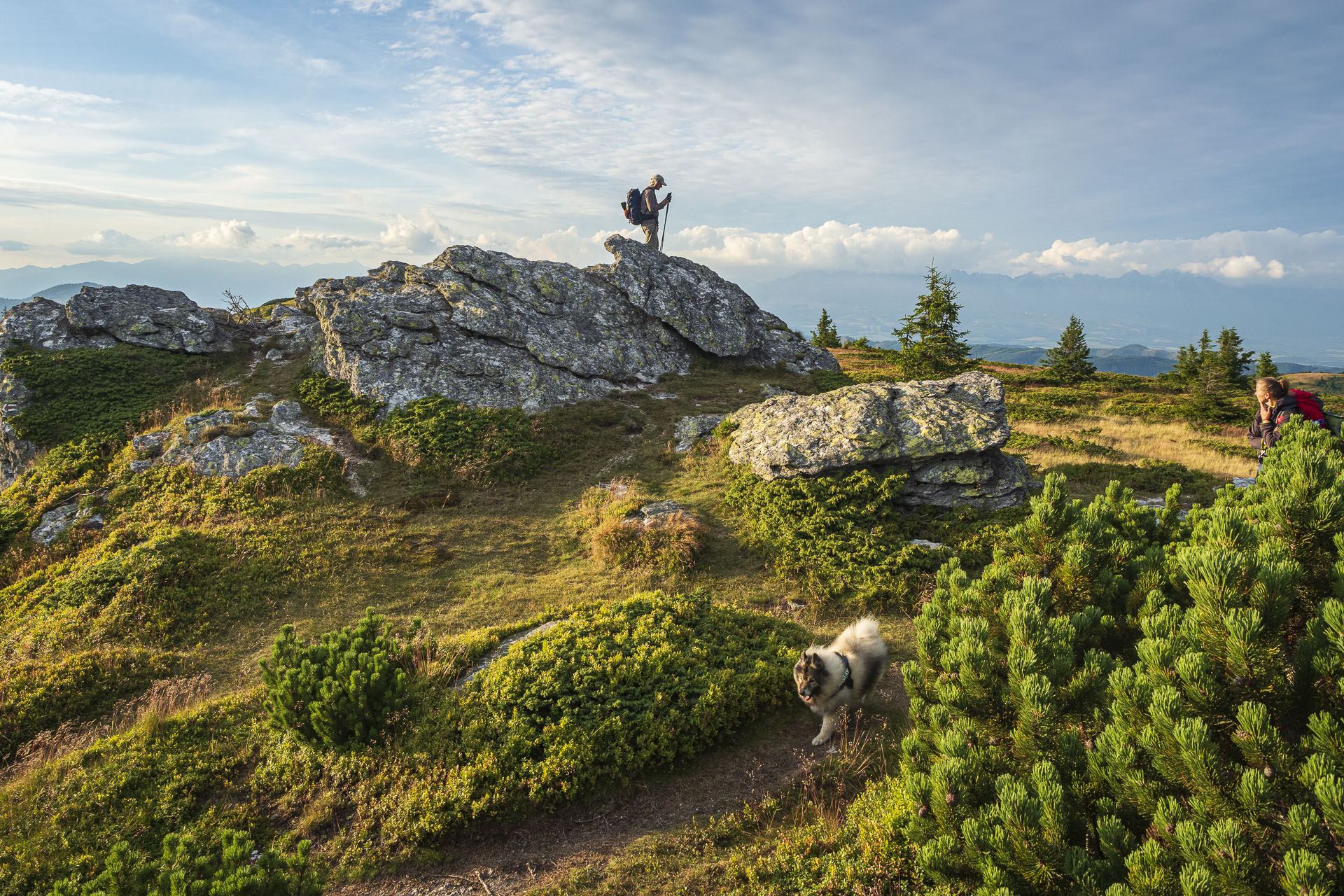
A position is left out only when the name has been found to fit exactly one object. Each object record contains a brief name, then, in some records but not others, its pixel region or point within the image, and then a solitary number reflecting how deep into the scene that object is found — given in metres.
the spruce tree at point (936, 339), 30.58
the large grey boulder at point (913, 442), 14.55
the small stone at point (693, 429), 19.28
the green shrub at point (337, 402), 19.14
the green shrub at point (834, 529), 11.77
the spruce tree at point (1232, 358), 40.69
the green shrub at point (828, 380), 26.27
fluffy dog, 7.43
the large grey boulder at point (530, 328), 20.78
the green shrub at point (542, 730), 6.50
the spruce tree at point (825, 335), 51.59
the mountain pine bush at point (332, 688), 7.12
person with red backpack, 10.42
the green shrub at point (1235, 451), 19.09
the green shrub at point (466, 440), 17.64
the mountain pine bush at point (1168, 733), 3.07
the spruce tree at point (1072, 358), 44.88
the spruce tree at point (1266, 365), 39.53
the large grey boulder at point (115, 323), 21.33
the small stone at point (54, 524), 13.95
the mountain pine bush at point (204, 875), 3.87
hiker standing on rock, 28.53
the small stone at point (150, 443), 16.28
